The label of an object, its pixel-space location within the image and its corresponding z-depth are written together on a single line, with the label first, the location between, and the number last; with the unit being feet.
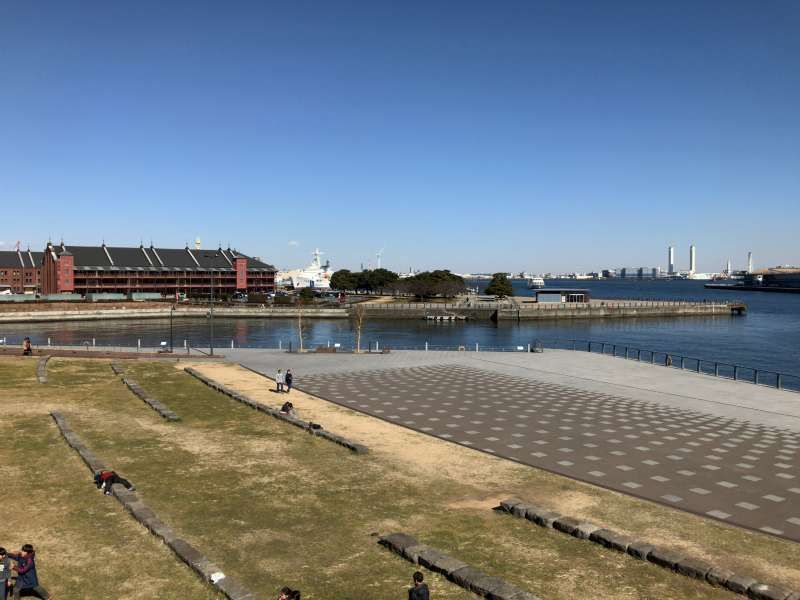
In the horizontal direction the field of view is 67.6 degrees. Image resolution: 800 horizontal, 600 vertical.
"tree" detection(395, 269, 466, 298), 536.01
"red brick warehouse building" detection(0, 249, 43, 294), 556.10
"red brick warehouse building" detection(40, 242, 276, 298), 500.33
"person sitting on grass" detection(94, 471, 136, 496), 60.79
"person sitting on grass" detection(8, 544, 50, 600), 40.91
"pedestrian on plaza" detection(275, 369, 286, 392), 120.47
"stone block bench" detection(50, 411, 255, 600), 41.34
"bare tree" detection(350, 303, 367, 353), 384.72
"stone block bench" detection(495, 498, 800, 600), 42.47
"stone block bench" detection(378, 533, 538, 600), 40.93
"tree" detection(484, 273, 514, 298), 534.37
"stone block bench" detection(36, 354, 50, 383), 124.47
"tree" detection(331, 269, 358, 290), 650.43
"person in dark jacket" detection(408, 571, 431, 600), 37.86
